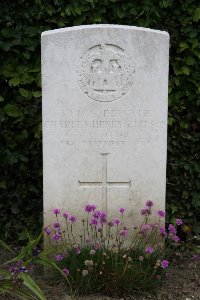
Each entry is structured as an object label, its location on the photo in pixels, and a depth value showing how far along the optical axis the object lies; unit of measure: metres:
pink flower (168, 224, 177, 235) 3.45
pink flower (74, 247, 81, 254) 3.40
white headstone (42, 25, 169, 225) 3.51
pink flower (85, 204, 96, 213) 3.50
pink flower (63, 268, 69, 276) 3.28
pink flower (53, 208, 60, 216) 3.54
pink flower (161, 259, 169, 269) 3.29
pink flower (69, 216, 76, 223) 3.49
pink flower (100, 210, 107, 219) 3.45
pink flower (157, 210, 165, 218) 3.55
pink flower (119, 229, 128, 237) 3.35
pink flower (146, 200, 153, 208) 3.57
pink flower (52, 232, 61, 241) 3.38
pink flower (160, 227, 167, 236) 3.51
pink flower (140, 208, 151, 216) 3.51
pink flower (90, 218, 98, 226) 3.41
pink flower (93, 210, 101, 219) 3.49
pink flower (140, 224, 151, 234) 3.46
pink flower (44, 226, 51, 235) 3.50
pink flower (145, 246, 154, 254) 3.33
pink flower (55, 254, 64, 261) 3.35
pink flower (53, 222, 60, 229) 3.46
